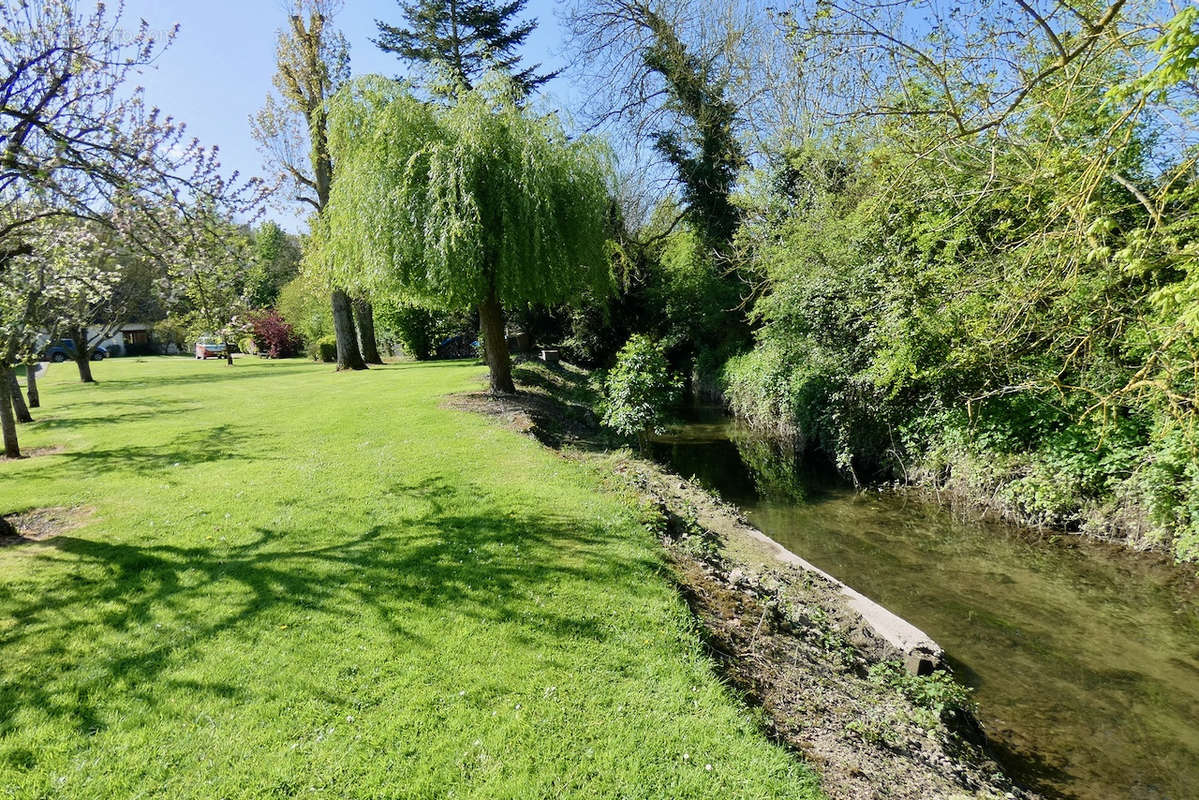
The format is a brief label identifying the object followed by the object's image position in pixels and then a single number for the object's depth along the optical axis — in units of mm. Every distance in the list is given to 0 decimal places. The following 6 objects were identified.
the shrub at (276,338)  34062
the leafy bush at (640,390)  10531
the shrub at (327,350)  29031
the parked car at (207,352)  35062
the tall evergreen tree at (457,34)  23828
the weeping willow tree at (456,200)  11117
